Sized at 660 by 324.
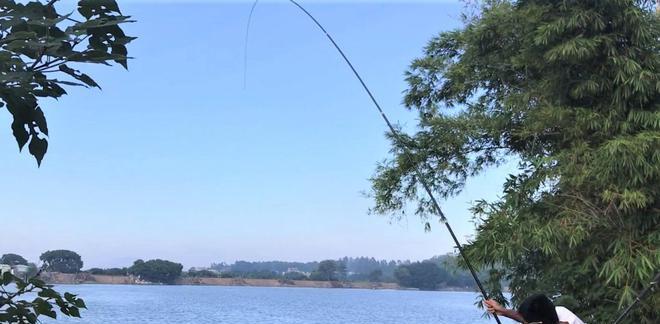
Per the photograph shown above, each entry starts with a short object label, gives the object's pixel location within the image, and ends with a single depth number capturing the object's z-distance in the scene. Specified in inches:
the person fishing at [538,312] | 120.6
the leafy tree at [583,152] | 212.5
